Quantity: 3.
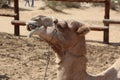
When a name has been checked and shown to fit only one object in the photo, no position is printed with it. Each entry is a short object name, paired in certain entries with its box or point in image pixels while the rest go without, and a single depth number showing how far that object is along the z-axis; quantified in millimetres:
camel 2873
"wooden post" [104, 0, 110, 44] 10438
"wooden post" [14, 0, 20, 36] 11195
